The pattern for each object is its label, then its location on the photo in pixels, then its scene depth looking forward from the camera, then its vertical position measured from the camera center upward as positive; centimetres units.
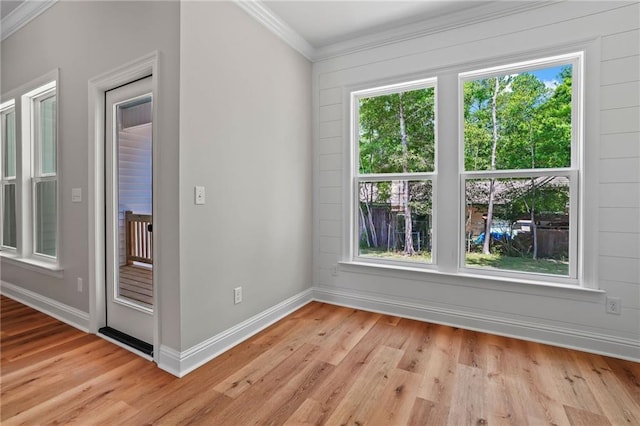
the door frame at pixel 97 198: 245 +7
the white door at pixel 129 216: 231 -7
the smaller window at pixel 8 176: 346 +36
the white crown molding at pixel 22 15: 285 +192
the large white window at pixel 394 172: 298 +38
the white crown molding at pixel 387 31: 248 +168
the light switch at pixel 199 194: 205 +9
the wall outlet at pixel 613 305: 222 -72
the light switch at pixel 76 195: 260 +11
